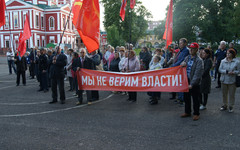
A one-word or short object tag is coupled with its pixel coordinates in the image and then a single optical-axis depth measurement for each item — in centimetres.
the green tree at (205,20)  4219
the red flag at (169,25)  876
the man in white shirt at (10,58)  1876
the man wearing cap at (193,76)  623
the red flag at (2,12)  1172
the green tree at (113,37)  3691
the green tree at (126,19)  5256
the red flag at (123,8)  1060
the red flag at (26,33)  1292
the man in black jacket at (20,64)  1277
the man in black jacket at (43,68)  1099
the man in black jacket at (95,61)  902
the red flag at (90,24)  768
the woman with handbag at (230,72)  689
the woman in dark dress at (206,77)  733
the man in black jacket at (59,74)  855
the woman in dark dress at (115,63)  1029
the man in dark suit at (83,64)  839
